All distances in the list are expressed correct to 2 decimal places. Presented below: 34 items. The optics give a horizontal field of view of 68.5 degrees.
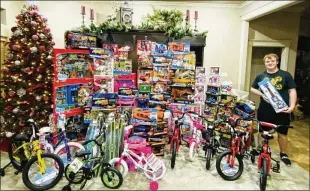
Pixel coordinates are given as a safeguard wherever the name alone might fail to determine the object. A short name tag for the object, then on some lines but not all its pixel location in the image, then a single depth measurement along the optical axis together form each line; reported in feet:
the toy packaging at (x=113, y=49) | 12.65
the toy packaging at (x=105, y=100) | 10.88
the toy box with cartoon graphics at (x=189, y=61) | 12.86
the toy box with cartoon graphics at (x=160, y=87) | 12.31
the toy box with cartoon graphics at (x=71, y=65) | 10.84
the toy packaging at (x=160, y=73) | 12.48
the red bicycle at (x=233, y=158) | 8.34
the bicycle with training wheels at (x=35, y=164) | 7.60
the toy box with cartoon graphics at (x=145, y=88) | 12.29
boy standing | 9.55
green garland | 14.39
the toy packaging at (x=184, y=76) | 12.62
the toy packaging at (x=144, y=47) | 12.64
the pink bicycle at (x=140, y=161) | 8.26
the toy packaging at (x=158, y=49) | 12.71
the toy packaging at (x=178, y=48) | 12.94
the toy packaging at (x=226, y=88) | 11.68
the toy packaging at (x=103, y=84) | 12.14
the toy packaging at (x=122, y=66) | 12.62
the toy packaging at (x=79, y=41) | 12.09
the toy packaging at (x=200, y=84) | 12.84
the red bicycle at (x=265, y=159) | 7.55
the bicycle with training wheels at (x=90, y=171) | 7.43
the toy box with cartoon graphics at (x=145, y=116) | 10.02
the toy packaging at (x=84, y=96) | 11.73
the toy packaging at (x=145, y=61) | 12.57
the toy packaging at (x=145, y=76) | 12.47
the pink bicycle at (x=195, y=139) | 9.79
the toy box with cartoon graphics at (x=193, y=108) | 12.21
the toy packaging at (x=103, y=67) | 12.11
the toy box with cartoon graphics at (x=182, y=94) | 12.67
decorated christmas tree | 10.55
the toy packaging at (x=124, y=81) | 12.55
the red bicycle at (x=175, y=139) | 9.38
